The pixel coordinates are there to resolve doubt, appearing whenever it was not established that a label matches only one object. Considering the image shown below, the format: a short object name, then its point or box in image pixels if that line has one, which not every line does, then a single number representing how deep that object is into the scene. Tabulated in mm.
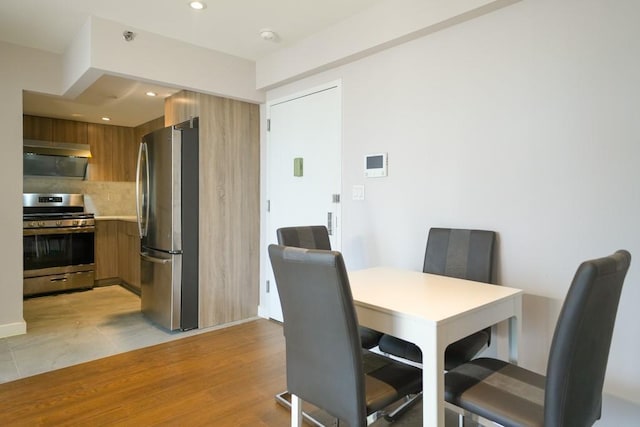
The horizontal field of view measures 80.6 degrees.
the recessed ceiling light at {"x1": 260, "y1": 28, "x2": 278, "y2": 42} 3029
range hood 4812
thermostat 2738
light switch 2914
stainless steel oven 4508
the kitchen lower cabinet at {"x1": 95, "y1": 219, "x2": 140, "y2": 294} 5008
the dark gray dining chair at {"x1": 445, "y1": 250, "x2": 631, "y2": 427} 1070
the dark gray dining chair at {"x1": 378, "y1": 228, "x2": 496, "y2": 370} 1845
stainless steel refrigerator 3348
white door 3135
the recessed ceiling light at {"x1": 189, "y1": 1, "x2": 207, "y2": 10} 2561
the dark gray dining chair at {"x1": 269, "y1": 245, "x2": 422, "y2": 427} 1296
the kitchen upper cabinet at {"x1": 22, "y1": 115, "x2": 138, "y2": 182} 4936
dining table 1332
